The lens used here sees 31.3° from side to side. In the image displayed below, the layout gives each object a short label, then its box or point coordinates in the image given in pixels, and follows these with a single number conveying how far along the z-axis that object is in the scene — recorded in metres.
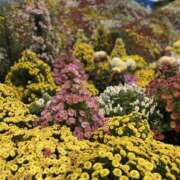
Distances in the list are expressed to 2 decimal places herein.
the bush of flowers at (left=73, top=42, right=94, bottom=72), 6.32
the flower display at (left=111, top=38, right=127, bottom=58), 7.29
